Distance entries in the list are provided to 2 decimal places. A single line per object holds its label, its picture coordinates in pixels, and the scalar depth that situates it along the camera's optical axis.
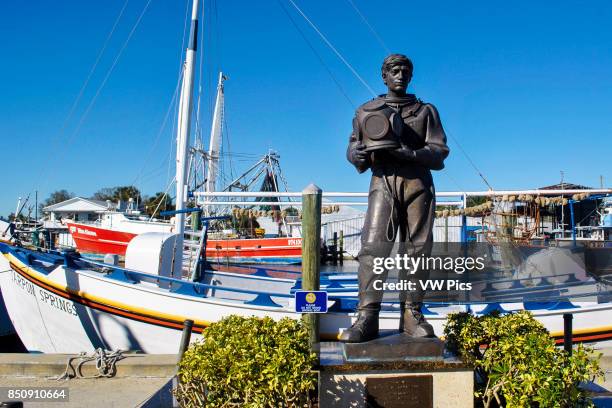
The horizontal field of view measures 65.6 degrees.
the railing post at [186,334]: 4.93
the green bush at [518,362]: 3.17
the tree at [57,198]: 68.22
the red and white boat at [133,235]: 27.56
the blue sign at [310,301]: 4.41
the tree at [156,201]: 40.10
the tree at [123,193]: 58.04
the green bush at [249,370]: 3.18
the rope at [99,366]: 5.54
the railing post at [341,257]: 29.61
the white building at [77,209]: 48.28
